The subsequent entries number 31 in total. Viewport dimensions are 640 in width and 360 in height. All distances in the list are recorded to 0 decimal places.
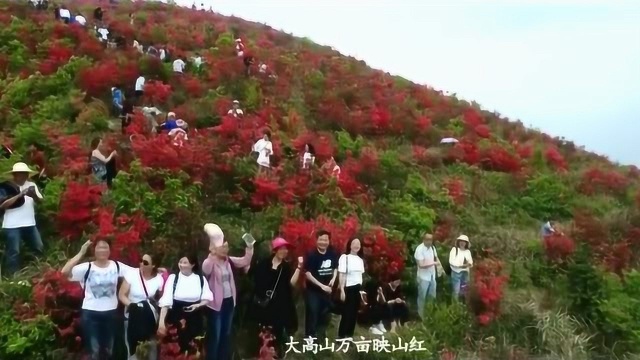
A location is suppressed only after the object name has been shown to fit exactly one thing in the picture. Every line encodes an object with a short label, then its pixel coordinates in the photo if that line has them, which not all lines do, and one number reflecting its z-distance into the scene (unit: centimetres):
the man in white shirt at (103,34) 1923
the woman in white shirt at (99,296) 658
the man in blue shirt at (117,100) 1501
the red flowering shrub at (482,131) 1991
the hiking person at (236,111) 1439
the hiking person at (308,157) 1210
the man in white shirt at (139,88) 1603
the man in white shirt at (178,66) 1800
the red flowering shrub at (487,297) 915
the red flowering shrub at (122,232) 835
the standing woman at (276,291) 741
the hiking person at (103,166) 1030
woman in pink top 708
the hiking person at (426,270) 899
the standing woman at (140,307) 677
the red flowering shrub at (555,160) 1789
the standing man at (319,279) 774
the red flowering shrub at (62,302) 752
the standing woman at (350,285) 784
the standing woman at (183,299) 685
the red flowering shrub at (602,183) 1582
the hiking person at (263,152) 1177
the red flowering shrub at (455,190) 1377
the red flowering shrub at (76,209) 952
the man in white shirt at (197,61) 1881
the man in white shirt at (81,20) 1987
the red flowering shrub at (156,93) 1598
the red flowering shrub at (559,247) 1102
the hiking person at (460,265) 943
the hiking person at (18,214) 808
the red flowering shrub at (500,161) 1659
